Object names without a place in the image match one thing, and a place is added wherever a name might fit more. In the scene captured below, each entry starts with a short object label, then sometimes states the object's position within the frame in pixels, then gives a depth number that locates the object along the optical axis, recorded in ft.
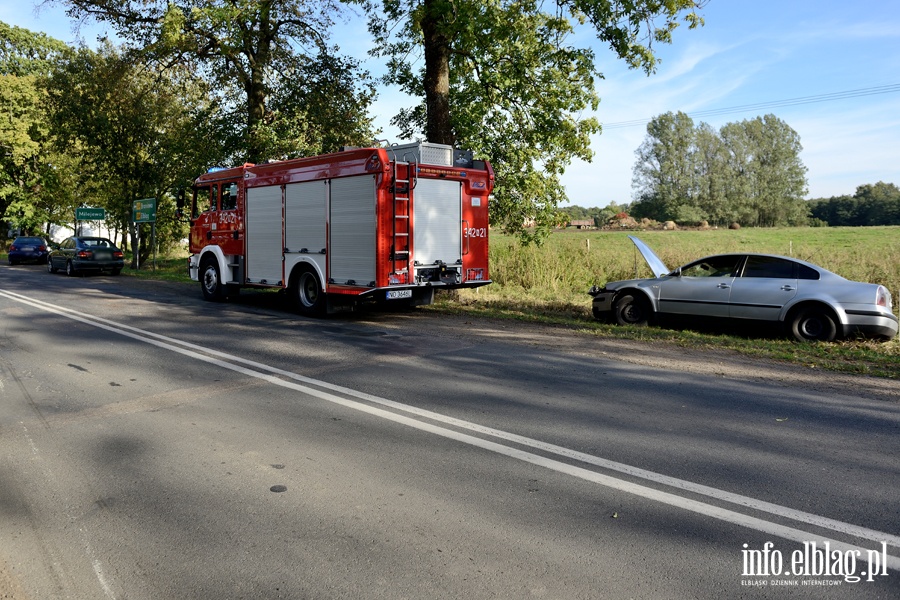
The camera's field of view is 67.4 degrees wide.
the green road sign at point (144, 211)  88.69
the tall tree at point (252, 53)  69.92
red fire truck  38.29
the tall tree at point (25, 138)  133.08
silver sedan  31.24
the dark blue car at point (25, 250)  112.27
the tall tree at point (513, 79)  46.01
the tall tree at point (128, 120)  86.22
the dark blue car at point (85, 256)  84.84
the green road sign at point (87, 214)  113.80
